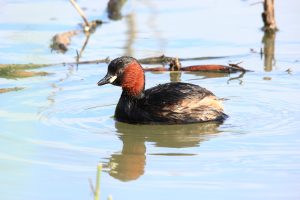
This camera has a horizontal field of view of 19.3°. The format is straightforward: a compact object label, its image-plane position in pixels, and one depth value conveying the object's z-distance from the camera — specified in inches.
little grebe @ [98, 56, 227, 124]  352.2
